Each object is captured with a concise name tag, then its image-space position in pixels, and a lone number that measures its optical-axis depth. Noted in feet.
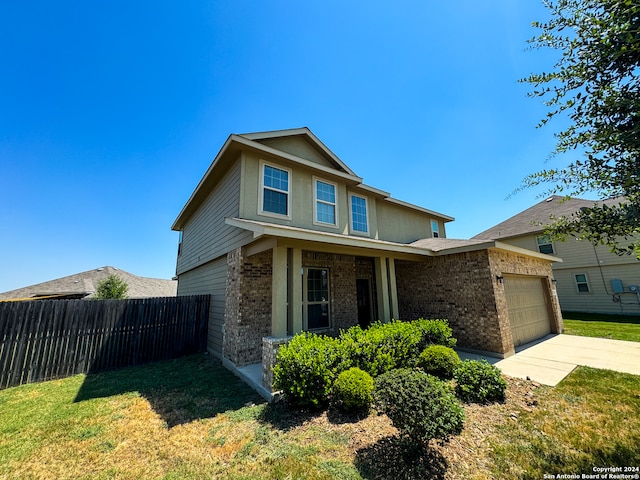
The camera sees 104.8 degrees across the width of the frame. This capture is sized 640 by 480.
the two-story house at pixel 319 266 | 20.62
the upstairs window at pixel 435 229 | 46.09
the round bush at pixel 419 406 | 8.93
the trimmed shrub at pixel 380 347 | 16.11
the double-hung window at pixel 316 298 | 25.46
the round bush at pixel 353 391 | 12.93
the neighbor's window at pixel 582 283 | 49.37
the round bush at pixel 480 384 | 13.99
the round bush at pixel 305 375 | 13.64
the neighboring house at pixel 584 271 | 44.93
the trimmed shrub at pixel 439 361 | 17.38
